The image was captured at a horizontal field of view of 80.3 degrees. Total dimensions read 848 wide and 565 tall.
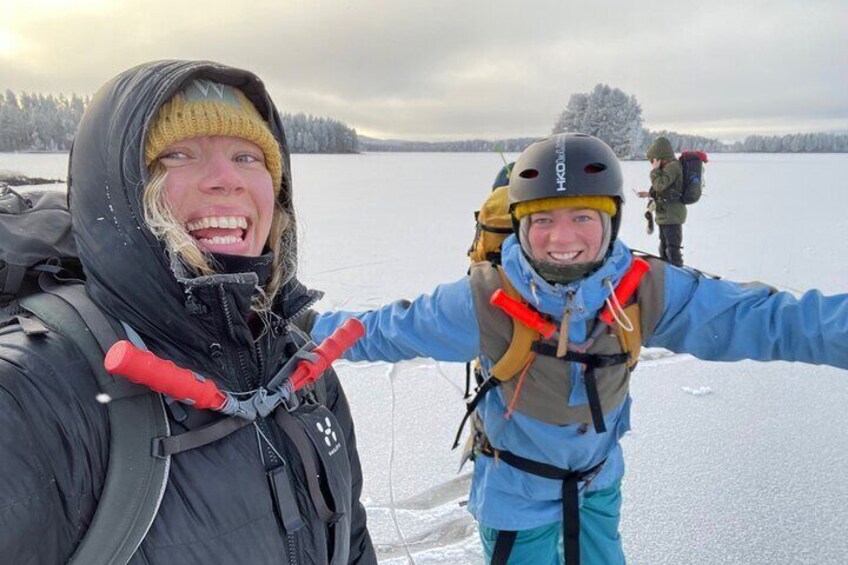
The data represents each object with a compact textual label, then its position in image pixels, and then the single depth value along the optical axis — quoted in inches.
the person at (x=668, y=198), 319.3
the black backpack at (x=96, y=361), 29.7
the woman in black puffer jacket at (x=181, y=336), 28.9
